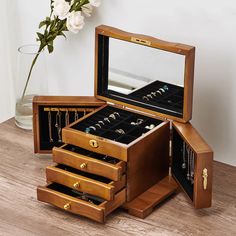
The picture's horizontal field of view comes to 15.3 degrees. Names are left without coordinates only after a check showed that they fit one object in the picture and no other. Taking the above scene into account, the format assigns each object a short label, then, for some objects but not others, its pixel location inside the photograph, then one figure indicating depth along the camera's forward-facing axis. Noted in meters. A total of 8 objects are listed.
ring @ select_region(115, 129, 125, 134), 2.15
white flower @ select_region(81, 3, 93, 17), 2.42
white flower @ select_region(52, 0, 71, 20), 2.39
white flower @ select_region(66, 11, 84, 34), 2.40
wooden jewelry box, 2.07
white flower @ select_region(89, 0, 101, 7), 2.40
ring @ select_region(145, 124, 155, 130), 2.17
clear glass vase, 2.50
